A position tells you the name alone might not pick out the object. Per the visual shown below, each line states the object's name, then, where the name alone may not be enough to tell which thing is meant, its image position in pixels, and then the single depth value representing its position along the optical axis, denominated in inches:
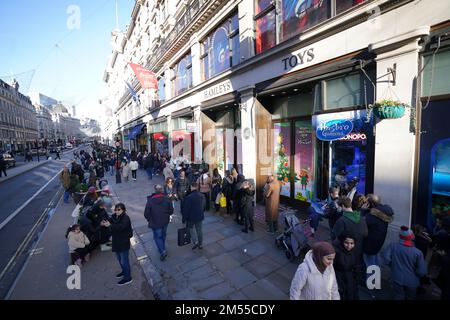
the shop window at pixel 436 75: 164.7
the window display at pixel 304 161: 295.3
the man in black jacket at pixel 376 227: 143.8
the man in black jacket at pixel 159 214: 197.8
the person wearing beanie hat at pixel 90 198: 254.9
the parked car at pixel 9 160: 1005.1
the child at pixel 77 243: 190.7
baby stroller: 187.2
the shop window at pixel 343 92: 218.5
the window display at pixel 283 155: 330.3
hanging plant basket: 174.7
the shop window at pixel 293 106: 294.9
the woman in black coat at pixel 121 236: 164.7
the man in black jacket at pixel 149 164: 601.7
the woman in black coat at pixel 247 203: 243.0
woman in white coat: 98.8
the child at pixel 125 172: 580.4
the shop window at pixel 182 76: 559.8
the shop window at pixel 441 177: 169.2
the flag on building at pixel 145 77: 601.9
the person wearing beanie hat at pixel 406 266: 119.3
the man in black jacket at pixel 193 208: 207.8
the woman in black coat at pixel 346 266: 121.0
